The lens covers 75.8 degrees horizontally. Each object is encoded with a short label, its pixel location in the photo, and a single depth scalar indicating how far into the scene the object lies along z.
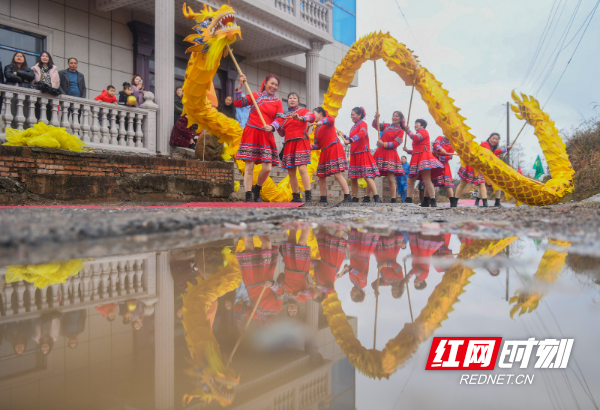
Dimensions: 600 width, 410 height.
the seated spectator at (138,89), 7.94
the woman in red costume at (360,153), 6.95
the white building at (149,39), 7.93
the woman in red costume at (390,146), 7.48
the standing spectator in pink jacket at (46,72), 6.44
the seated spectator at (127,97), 7.28
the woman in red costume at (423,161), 6.57
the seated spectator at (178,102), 8.68
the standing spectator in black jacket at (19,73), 6.18
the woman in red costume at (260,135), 5.47
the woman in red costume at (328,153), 6.30
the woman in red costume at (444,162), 7.32
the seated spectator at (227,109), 11.77
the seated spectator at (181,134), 7.98
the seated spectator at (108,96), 7.32
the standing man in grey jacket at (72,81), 6.85
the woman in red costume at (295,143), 5.72
